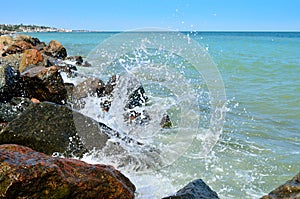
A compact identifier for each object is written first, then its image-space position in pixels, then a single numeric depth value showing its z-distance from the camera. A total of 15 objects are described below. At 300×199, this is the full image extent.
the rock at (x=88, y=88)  8.70
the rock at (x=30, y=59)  10.12
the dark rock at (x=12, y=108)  5.76
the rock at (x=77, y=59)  21.91
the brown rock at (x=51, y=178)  2.78
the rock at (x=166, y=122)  8.03
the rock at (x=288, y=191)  2.63
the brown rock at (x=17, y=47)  19.14
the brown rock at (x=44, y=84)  7.81
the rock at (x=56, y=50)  23.99
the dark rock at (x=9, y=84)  6.80
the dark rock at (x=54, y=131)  4.60
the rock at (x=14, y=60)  10.64
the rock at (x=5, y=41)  22.45
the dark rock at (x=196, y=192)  3.65
